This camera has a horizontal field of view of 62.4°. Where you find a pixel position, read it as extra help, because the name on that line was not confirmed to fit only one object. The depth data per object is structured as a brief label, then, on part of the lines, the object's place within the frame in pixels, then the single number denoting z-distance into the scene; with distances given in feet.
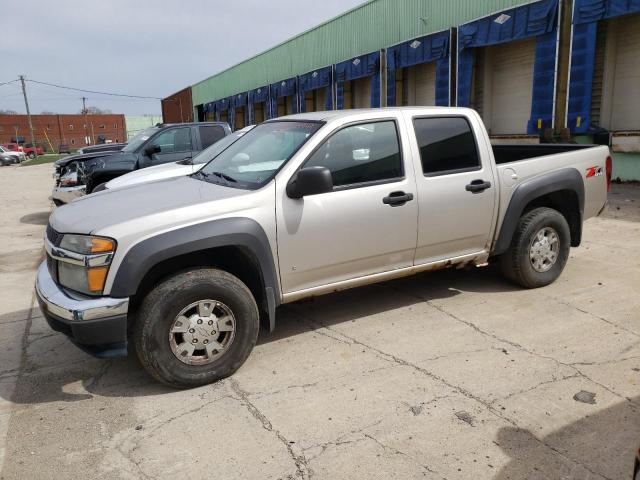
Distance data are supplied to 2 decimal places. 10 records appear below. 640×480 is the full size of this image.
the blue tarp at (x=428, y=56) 56.24
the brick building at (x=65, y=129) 260.01
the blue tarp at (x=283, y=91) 91.25
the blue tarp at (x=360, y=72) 68.08
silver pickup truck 11.00
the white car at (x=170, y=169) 25.71
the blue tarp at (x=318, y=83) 80.00
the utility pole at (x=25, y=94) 207.41
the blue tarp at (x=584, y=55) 38.81
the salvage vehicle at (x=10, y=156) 140.97
